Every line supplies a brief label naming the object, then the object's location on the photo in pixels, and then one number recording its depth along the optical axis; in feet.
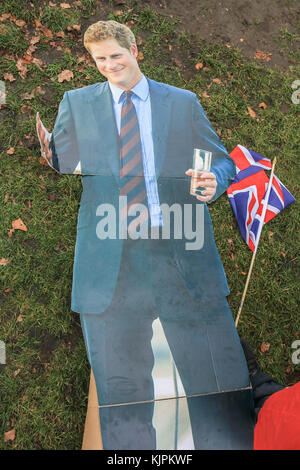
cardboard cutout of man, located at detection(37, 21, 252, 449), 9.59
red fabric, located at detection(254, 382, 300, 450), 8.23
